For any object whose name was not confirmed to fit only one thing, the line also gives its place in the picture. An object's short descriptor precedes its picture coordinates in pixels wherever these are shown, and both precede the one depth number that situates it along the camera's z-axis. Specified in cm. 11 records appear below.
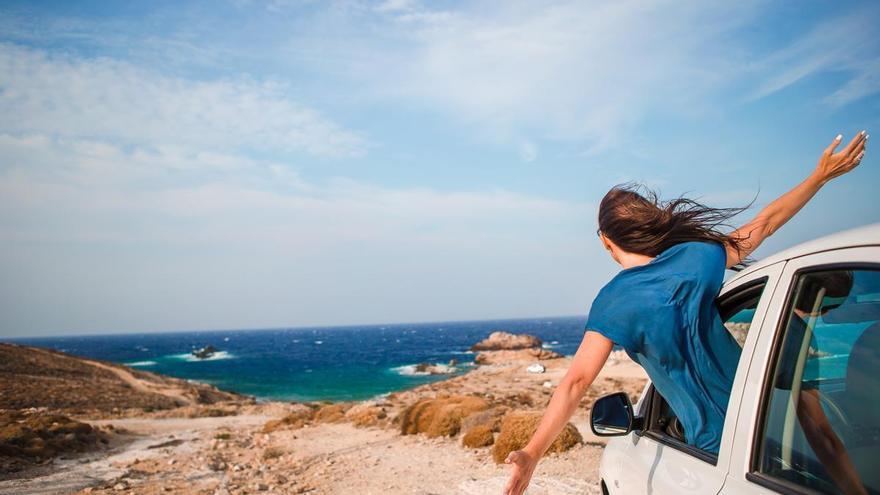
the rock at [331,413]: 1998
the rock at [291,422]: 1934
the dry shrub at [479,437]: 1215
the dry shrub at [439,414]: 1404
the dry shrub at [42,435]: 1299
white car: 159
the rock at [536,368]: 3362
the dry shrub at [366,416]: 1833
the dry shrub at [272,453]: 1390
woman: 207
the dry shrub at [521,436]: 1068
